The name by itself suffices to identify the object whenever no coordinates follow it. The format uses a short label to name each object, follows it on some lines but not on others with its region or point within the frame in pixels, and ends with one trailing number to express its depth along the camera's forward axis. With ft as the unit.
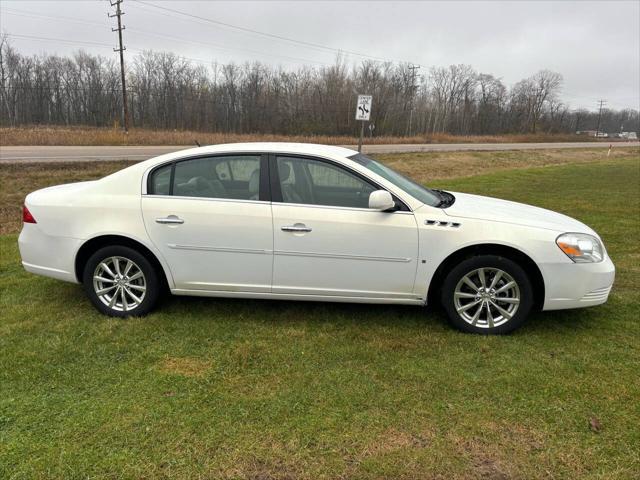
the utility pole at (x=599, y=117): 343.87
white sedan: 12.37
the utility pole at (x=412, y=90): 209.37
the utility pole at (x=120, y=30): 105.50
